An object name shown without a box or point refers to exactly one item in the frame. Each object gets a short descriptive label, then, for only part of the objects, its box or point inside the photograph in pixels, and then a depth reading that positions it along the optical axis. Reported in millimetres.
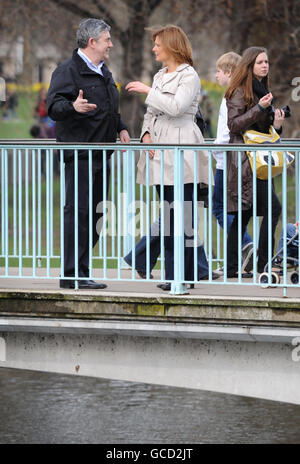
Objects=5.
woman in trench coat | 17922
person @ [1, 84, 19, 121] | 54134
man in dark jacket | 18312
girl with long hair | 18656
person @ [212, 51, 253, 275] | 20703
